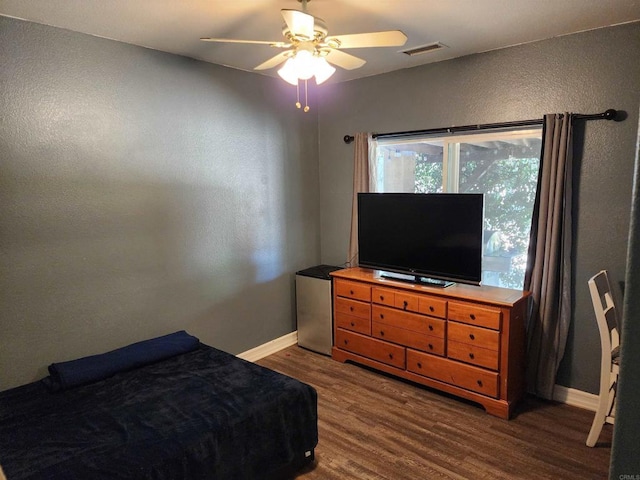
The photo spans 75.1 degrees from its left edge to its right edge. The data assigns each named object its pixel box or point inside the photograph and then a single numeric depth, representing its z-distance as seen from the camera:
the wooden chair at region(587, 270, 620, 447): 2.41
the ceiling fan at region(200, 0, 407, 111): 2.10
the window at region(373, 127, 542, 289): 3.24
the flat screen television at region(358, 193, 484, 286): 3.08
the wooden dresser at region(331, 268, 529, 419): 2.87
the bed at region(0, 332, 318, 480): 1.86
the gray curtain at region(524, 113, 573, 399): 2.87
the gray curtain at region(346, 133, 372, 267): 3.93
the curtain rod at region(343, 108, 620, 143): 2.72
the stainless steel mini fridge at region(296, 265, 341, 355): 3.93
